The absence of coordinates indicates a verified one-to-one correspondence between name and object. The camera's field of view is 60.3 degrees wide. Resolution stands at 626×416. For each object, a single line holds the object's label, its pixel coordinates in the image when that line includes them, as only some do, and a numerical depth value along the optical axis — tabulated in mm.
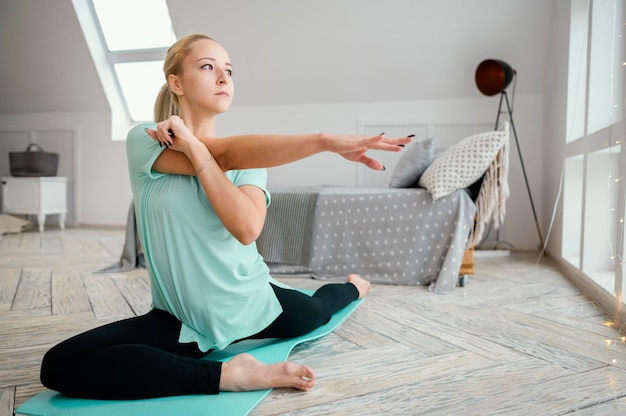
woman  1112
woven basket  4930
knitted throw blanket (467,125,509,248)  2518
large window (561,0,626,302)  2172
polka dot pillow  2482
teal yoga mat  1075
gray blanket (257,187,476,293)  2545
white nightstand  4938
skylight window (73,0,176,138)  4816
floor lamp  3564
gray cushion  2807
